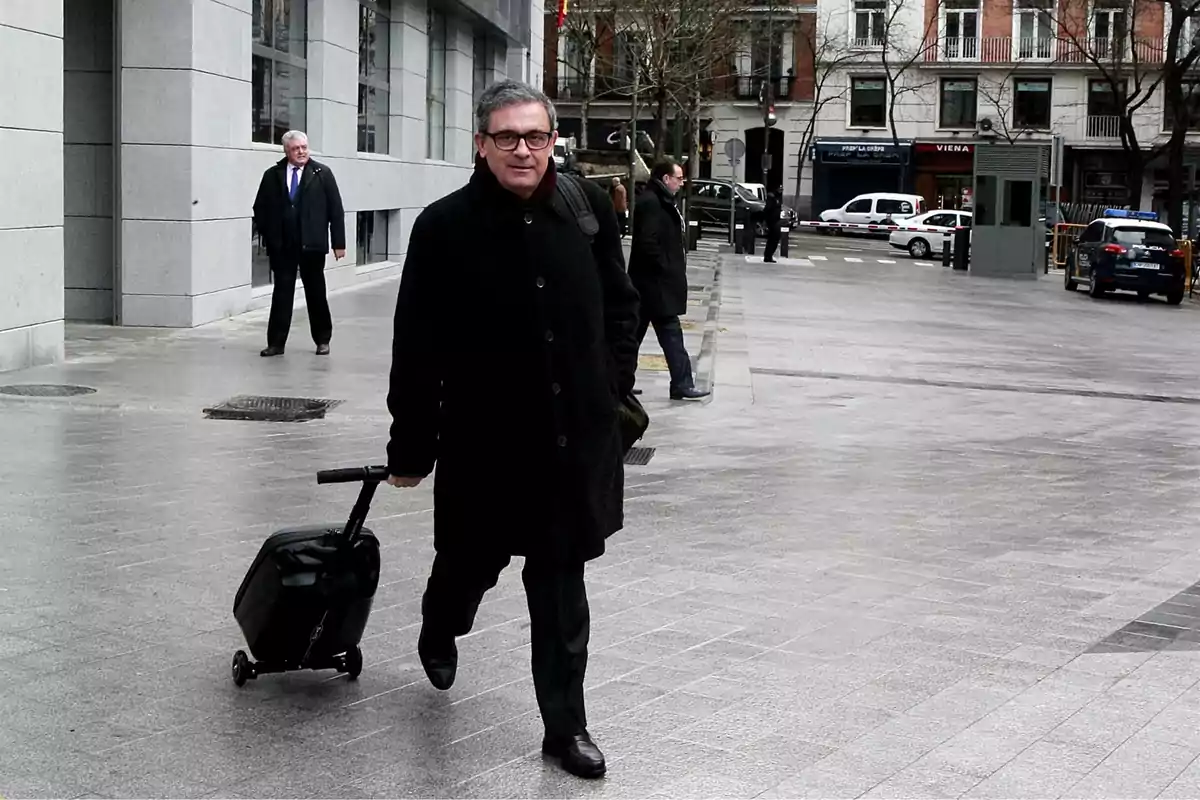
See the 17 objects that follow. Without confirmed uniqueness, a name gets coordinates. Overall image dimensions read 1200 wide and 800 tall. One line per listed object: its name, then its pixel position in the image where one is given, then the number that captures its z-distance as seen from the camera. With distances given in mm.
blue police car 32406
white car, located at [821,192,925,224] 61438
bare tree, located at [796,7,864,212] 68500
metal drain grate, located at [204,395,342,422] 10977
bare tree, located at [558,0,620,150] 47969
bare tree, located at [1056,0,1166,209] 48906
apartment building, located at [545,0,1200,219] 67625
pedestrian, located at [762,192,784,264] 41562
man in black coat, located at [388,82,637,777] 4535
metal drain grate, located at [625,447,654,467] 10148
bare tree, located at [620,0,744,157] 37281
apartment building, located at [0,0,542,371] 12742
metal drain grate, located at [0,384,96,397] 11531
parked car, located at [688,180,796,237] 56531
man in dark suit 14336
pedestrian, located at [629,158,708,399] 12508
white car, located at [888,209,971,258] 50469
